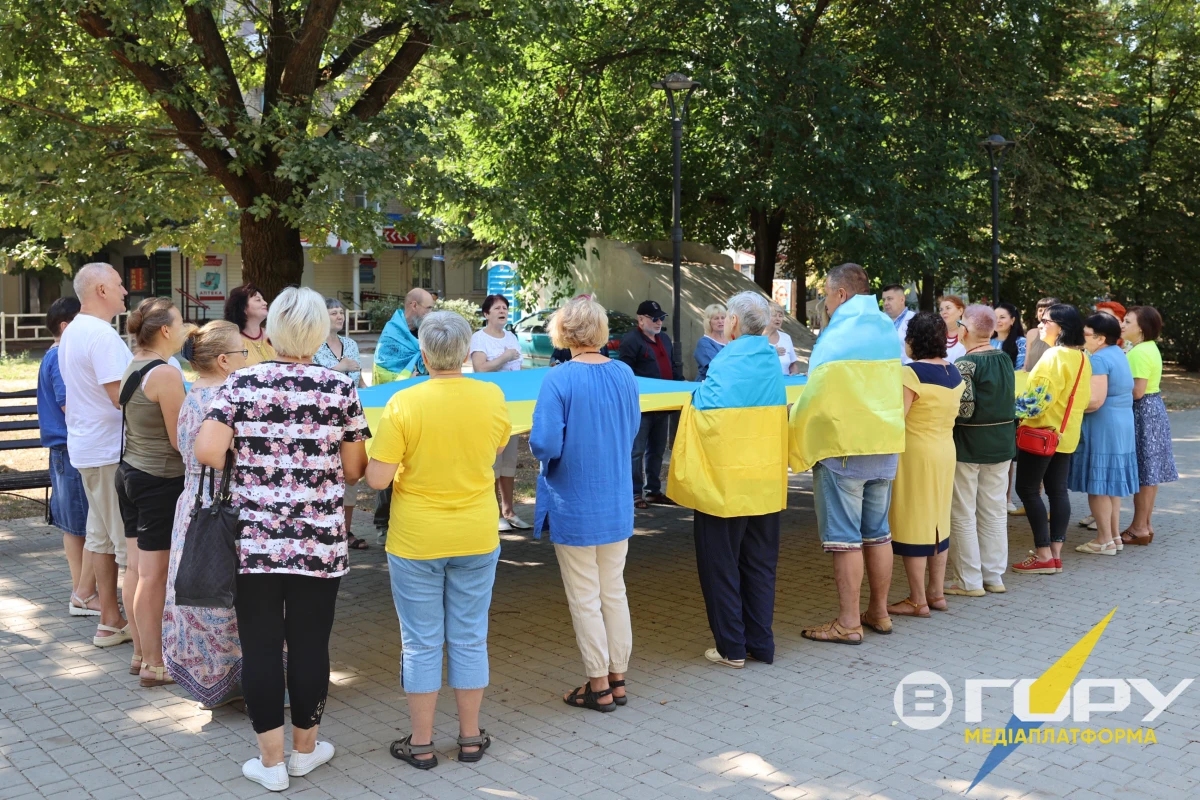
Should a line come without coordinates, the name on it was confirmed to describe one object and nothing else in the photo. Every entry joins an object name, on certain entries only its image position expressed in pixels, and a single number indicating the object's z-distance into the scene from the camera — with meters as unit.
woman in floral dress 4.61
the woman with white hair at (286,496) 3.90
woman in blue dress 8.00
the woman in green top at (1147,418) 8.38
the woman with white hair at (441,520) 4.16
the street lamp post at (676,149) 13.12
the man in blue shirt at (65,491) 6.22
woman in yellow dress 6.26
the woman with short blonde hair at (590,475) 4.75
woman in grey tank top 4.92
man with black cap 9.32
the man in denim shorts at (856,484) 5.73
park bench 8.17
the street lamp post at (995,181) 17.75
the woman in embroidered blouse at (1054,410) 7.50
